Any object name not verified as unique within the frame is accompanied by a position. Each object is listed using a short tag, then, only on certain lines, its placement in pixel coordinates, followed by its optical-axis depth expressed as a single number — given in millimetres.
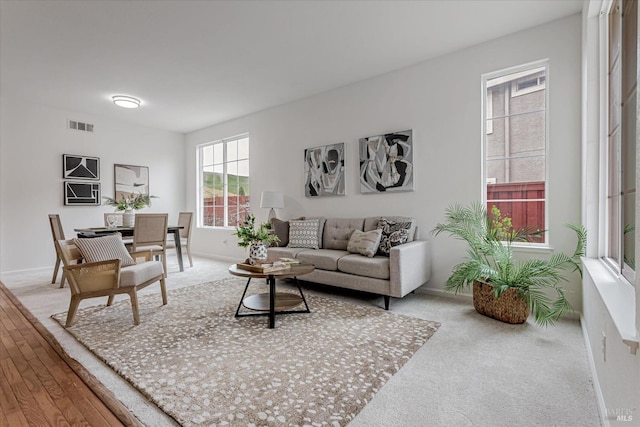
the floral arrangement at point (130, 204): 4868
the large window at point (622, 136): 1541
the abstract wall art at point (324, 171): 4480
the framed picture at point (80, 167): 5371
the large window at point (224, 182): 6078
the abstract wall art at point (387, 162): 3830
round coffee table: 2625
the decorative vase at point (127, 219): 4871
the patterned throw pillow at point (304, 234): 4144
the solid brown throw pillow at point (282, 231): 4406
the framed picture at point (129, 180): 6008
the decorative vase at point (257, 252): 3029
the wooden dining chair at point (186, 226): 5527
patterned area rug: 1568
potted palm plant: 2578
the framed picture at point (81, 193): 5414
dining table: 4176
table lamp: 4836
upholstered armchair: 2562
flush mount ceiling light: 4578
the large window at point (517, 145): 3115
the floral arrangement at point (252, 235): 2963
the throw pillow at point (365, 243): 3400
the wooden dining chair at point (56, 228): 4191
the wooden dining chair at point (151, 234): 4348
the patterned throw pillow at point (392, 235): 3384
